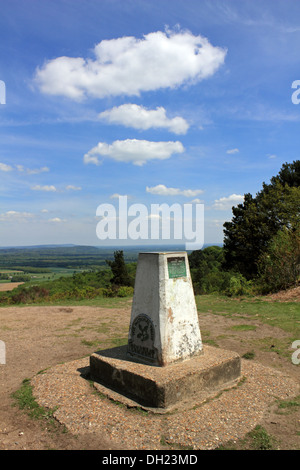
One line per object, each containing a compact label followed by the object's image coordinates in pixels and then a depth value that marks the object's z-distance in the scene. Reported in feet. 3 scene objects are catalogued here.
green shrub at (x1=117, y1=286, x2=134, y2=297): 49.34
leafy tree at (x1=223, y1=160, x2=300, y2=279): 70.03
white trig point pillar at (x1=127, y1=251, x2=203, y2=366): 14.05
